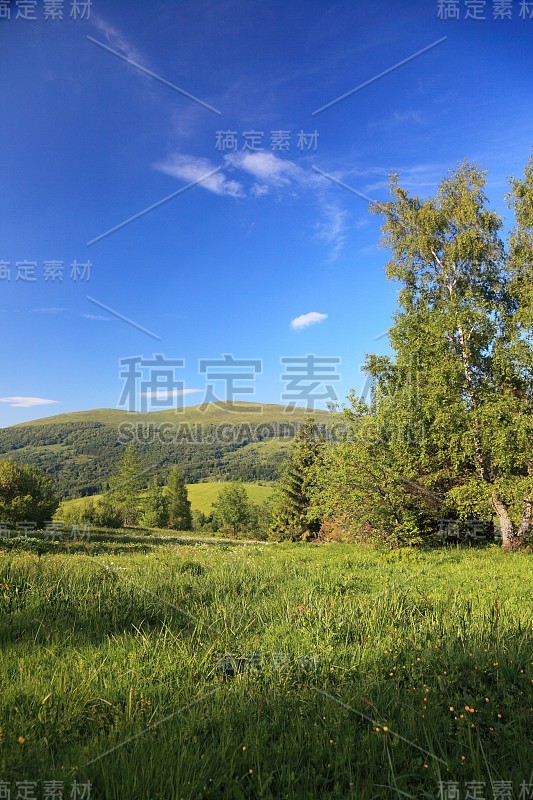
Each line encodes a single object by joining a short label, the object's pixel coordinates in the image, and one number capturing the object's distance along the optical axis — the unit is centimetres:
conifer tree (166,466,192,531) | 7900
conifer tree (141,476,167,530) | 7881
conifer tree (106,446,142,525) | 7512
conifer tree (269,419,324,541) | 4675
